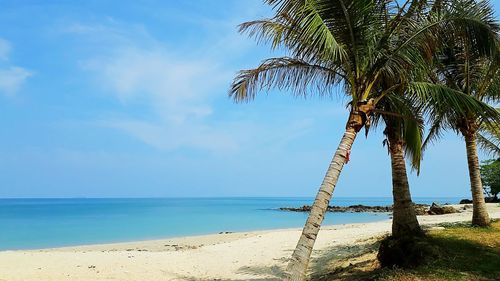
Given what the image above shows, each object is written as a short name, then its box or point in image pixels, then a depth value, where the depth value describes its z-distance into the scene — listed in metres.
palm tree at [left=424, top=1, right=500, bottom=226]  11.91
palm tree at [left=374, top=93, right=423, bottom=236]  9.70
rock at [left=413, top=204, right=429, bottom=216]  26.65
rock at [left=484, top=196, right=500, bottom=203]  47.00
